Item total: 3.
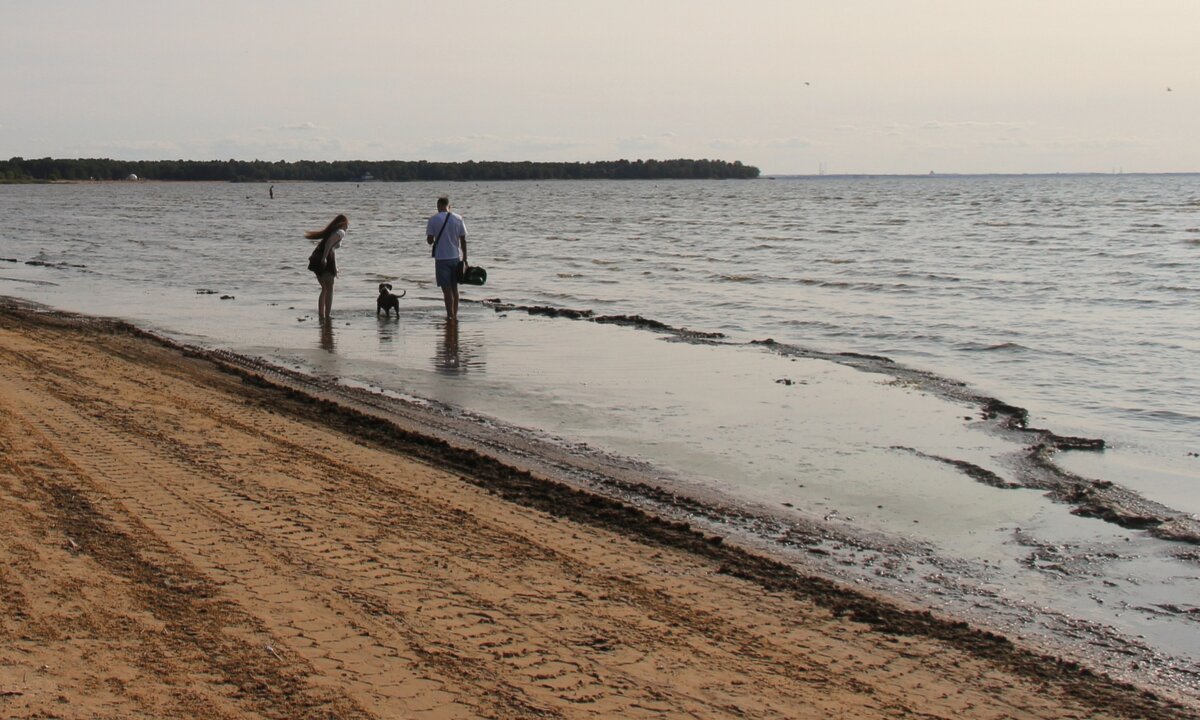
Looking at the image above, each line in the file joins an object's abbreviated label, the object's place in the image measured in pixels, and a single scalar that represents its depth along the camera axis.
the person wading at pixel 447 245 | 15.91
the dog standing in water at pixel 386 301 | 16.95
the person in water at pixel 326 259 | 15.77
